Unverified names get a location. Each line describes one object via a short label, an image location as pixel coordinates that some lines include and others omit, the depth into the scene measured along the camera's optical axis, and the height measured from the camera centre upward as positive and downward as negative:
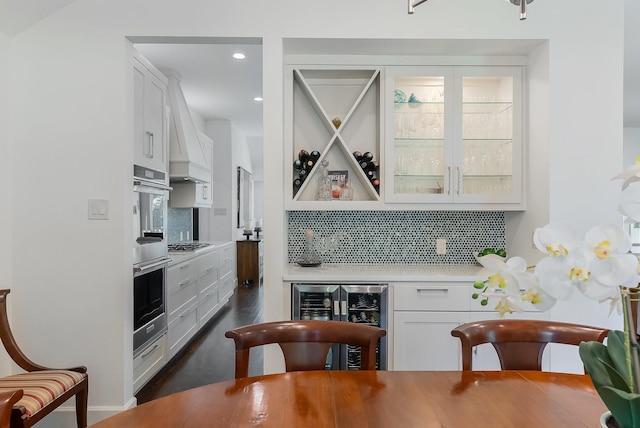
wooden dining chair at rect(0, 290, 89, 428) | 1.64 -0.80
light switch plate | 2.31 +0.04
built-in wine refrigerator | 2.39 -0.56
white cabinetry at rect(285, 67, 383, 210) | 2.75 +0.68
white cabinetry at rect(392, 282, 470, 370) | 2.36 -0.64
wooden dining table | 0.94 -0.49
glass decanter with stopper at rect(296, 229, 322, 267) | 2.72 -0.28
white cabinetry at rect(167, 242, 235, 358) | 3.36 -0.80
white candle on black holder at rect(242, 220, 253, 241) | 7.21 -0.27
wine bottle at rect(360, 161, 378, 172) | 2.73 +0.36
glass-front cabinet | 2.63 +0.56
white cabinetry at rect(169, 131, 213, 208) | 4.95 +0.28
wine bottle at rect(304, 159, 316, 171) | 2.73 +0.37
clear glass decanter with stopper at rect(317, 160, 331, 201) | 2.79 +0.24
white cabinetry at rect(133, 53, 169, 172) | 2.73 +0.76
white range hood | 4.16 +0.84
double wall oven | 2.62 -0.30
